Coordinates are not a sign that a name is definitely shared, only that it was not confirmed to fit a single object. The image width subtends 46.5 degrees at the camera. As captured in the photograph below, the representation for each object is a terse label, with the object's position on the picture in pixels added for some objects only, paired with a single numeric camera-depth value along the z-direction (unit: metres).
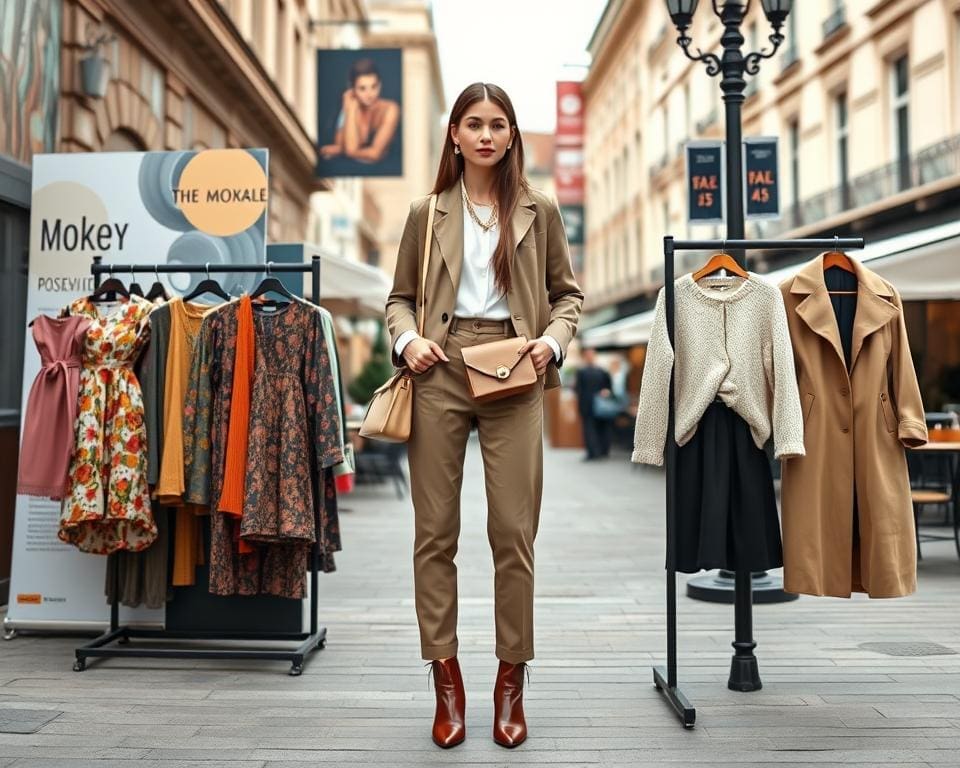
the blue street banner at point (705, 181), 8.02
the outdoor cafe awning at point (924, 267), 8.26
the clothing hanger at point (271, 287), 4.92
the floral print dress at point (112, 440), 4.86
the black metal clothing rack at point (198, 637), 4.88
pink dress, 4.92
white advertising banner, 5.68
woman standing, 3.90
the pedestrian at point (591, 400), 19.64
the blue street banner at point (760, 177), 7.63
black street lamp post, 6.56
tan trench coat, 4.15
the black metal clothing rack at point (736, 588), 4.28
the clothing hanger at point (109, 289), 5.16
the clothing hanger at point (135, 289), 5.33
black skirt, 4.25
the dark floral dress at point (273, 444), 4.71
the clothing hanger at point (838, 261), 4.37
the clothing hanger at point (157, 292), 5.36
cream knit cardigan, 4.19
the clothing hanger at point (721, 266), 4.34
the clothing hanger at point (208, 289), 5.11
